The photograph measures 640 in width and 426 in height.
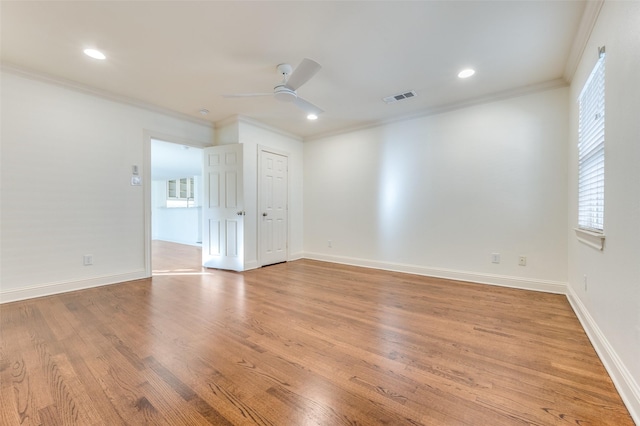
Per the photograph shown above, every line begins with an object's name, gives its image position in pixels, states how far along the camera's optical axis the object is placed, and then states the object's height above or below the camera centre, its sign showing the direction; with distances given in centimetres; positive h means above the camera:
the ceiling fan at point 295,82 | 235 +125
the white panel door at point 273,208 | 471 +0
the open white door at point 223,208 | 434 -1
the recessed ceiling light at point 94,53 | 256 +150
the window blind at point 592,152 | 196 +49
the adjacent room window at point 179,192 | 1009 +59
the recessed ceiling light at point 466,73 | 290 +153
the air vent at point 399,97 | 345 +151
